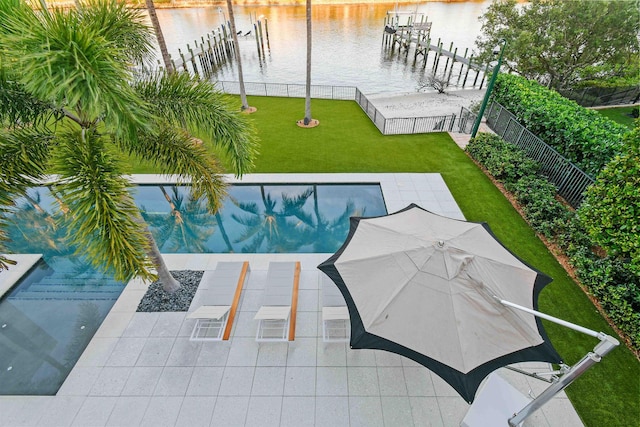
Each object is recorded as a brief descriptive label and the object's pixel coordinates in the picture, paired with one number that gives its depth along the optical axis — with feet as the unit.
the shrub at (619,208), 21.11
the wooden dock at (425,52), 99.18
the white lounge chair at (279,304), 20.67
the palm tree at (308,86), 46.01
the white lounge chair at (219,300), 20.90
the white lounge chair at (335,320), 20.63
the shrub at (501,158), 36.12
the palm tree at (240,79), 49.83
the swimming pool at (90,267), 21.22
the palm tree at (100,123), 11.79
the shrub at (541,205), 29.50
